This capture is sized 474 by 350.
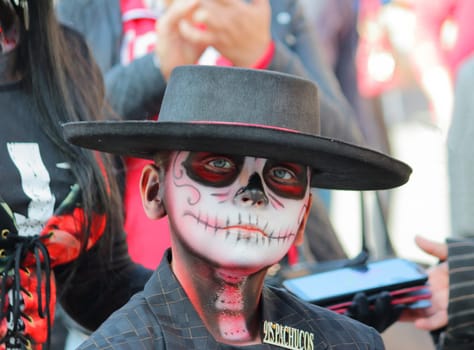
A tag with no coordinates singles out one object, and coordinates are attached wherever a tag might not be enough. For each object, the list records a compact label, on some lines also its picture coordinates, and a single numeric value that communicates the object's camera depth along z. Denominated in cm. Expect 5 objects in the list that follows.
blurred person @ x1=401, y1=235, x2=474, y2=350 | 500
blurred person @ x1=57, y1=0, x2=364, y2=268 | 566
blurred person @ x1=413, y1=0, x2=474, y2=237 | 541
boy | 345
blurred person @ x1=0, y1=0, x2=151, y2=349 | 414
